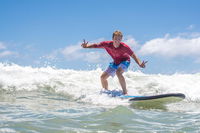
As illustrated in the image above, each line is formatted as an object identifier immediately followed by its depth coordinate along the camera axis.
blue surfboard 8.47
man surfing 9.50
